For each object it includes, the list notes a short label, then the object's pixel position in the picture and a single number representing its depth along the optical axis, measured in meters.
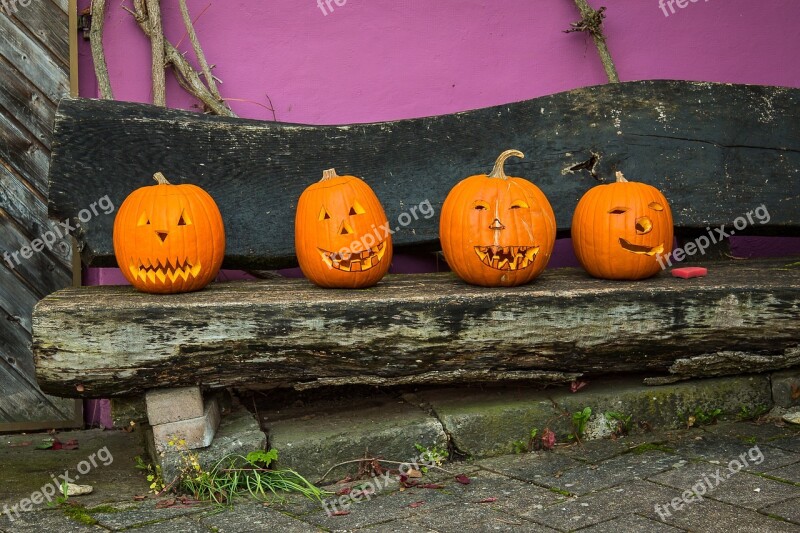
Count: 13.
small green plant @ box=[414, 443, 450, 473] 3.32
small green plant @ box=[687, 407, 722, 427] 3.63
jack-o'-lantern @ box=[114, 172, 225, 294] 3.17
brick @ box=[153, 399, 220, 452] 3.08
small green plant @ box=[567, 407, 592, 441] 3.49
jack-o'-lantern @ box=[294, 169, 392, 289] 3.28
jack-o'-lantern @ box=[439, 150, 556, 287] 3.31
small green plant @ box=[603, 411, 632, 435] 3.53
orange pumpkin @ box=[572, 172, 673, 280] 3.46
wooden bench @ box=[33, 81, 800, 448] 3.03
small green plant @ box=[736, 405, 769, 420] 3.69
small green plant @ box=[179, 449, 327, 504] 3.03
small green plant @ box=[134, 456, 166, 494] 3.08
